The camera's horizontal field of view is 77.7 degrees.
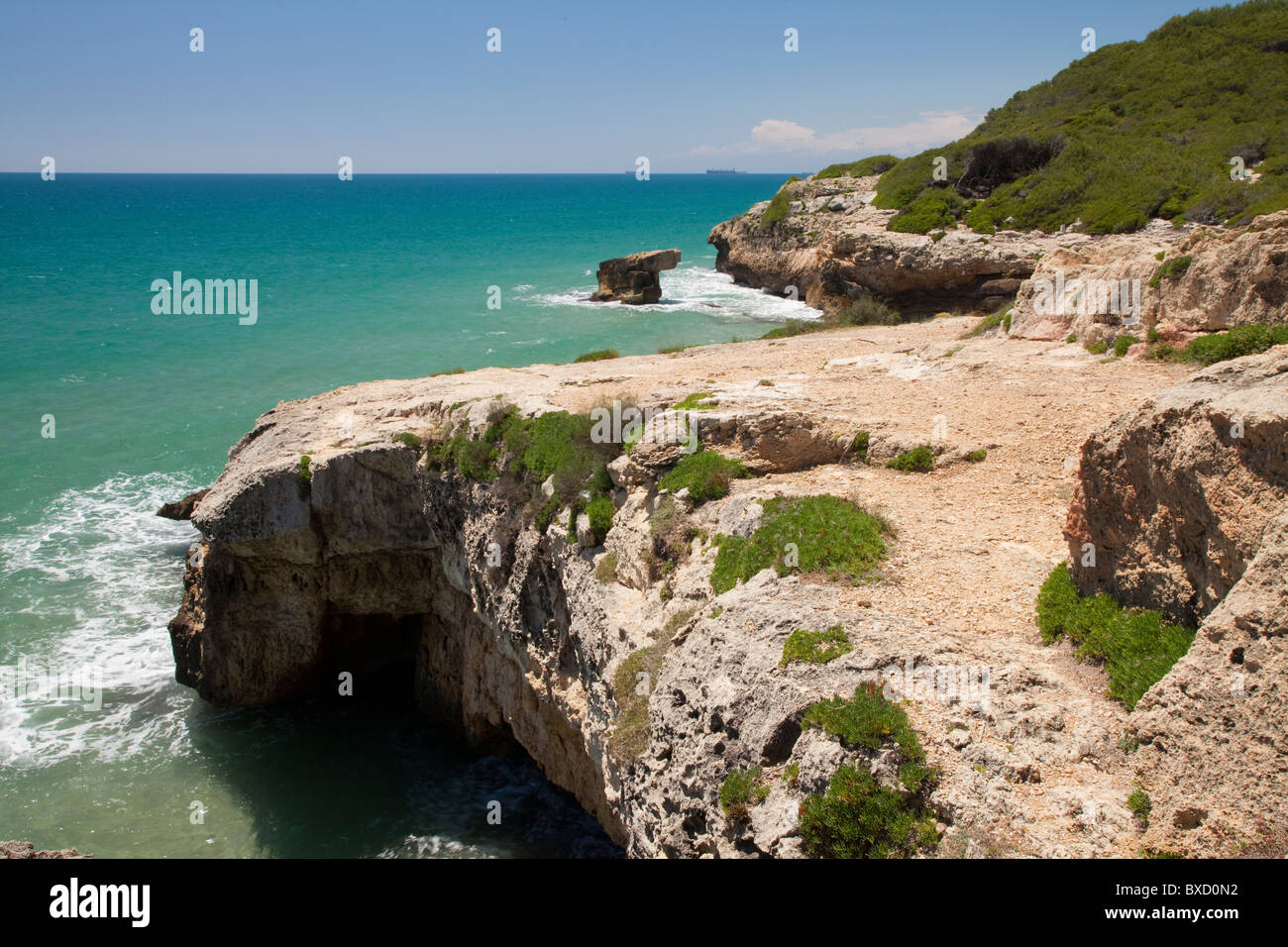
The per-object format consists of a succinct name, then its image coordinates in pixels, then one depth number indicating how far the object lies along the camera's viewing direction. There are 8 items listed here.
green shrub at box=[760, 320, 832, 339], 30.14
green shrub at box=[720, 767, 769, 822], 7.97
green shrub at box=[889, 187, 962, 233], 41.41
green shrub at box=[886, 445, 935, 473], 13.28
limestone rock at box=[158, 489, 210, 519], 25.41
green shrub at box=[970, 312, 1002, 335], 21.67
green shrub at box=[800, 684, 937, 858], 6.89
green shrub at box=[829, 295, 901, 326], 33.16
